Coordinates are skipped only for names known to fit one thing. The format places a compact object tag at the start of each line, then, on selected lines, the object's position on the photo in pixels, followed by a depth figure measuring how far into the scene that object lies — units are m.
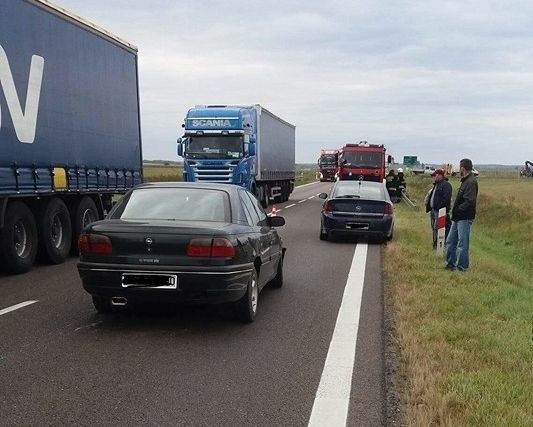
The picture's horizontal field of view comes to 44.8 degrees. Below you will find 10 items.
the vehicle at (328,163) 66.12
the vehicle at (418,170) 95.92
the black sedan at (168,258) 6.20
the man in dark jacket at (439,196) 12.80
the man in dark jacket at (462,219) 10.09
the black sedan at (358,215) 14.62
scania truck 21.73
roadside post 12.16
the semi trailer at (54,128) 9.64
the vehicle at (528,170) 80.25
